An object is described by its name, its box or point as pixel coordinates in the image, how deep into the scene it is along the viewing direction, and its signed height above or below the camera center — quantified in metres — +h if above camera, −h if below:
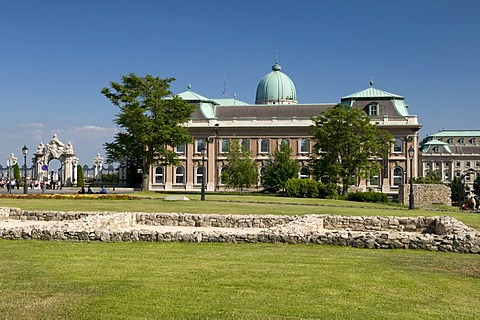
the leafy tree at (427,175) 75.98 +1.14
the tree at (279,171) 69.19 +1.37
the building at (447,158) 141.43 +5.67
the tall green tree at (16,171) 81.72 +1.84
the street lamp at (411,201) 39.68 -1.31
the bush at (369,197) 50.78 -1.31
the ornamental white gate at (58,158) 82.00 +3.63
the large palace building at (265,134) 80.07 +6.89
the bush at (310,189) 55.72 -0.64
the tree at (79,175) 78.75 +1.15
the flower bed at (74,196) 39.44 -0.85
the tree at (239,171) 71.25 +1.45
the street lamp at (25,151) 56.51 +3.20
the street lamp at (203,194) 42.81 -0.81
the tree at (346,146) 60.47 +3.75
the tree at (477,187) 77.50 -0.78
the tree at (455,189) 67.33 -0.91
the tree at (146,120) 56.91 +6.28
